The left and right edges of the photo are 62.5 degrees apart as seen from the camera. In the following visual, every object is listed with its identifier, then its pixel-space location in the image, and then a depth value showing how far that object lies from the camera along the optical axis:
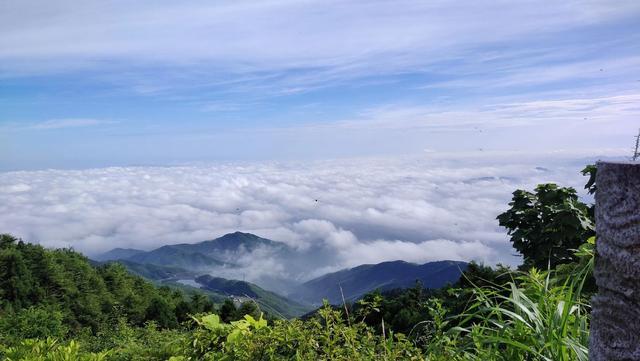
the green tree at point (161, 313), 19.19
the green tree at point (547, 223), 11.17
